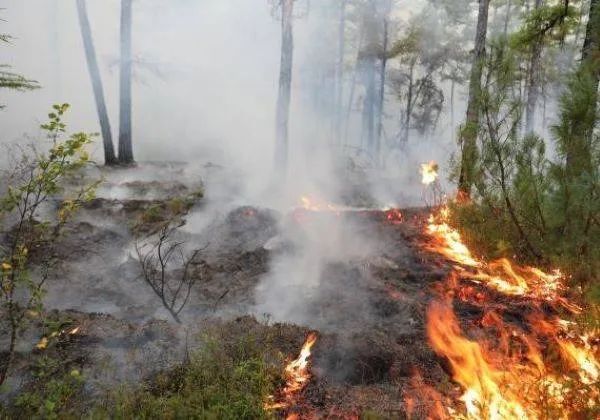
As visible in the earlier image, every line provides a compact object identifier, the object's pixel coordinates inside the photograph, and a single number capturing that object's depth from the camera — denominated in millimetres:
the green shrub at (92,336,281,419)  4207
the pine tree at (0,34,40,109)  4988
